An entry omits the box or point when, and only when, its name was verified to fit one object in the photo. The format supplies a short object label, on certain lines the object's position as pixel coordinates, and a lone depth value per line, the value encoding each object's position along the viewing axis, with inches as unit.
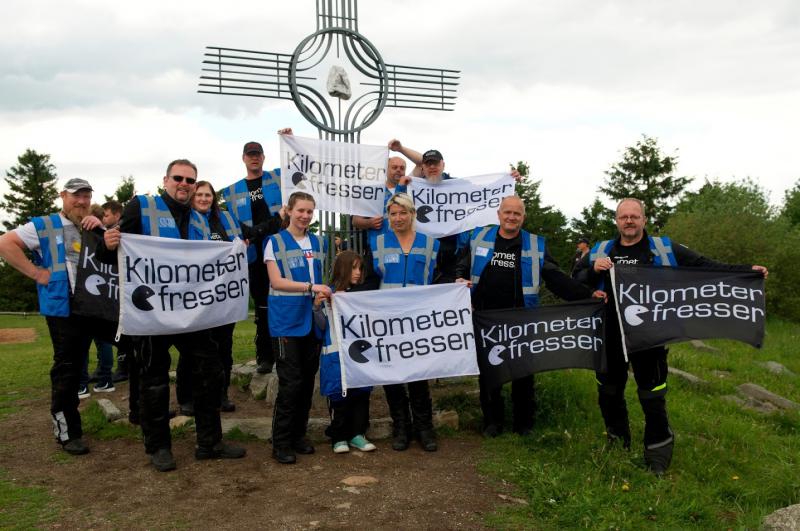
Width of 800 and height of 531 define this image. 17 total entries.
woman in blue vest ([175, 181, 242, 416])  221.3
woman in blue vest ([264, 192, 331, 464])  206.5
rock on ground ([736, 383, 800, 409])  348.8
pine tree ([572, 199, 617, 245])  1963.6
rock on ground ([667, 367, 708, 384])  373.4
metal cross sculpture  281.7
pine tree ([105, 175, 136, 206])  1722.6
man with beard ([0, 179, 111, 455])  212.4
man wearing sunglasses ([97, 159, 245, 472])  199.2
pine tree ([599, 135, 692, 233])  1993.1
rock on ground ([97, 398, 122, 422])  254.1
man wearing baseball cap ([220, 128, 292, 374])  273.7
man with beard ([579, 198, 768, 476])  206.5
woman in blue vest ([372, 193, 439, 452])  222.4
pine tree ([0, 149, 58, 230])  1806.1
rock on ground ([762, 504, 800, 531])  165.2
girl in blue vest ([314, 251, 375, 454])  217.0
